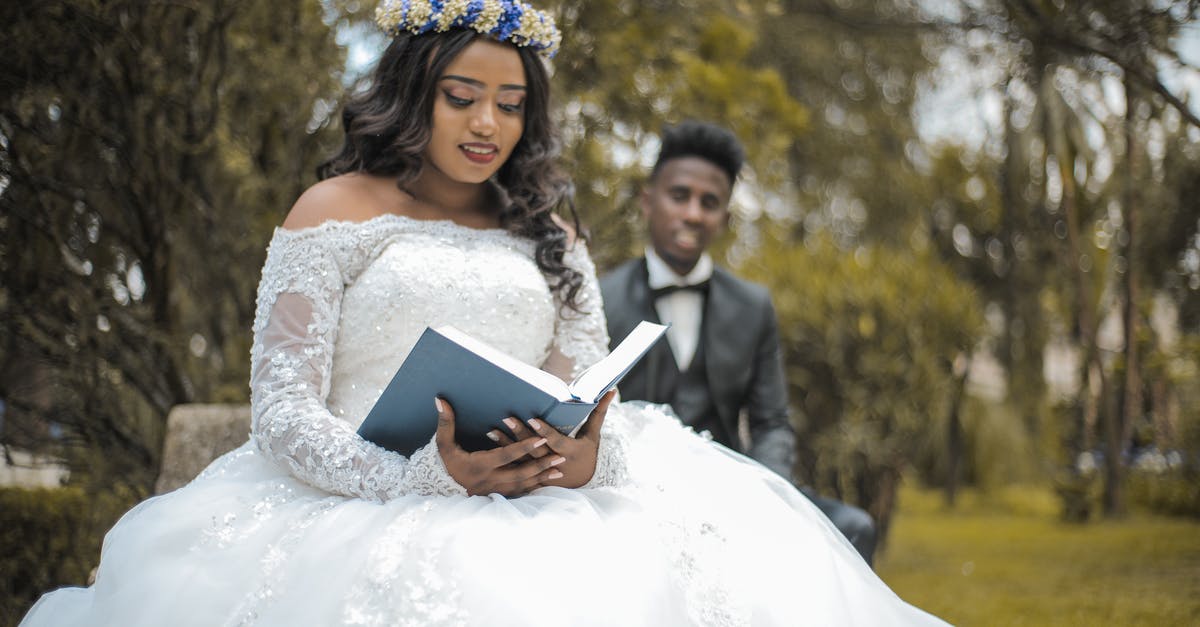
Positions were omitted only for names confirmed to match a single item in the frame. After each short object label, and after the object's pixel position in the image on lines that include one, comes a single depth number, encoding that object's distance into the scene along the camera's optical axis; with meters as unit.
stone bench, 3.52
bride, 2.00
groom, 4.12
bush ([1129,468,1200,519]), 9.33
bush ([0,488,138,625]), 3.82
